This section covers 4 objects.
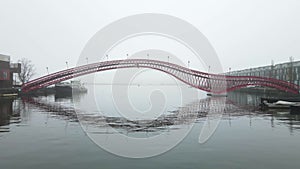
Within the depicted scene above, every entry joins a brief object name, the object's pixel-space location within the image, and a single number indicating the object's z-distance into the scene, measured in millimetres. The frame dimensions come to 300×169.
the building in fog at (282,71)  76875
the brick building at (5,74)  53350
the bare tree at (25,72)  83688
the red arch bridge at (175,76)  62375
